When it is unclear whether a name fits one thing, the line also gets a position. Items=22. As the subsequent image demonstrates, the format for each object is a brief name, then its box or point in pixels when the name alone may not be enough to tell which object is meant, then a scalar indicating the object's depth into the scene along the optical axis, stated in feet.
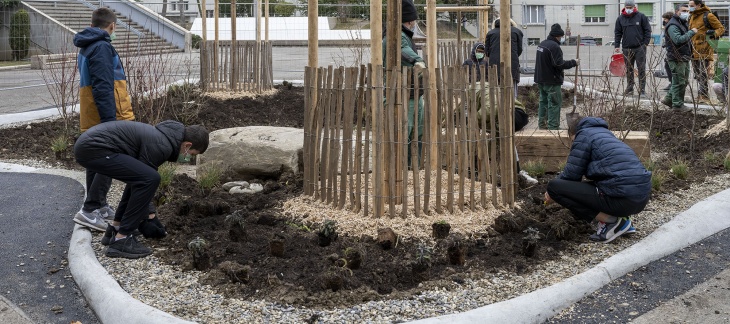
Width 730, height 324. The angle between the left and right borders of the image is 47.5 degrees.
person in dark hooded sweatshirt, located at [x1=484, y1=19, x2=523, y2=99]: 36.24
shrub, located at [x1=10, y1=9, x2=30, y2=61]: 89.04
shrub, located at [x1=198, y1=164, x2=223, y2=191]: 25.67
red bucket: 37.71
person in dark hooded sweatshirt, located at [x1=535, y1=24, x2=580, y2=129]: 36.96
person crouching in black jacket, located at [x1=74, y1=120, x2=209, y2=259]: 18.92
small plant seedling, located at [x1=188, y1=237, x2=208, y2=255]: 17.97
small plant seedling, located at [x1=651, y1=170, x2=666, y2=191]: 24.39
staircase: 93.40
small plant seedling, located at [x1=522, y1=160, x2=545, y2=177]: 27.02
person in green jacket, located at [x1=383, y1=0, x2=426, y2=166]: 23.40
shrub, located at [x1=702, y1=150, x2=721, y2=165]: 28.81
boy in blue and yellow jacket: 21.27
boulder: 27.25
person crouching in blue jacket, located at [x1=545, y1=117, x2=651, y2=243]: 19.69
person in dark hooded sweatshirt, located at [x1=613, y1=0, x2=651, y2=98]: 47.06
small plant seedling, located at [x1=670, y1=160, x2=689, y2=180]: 26.30
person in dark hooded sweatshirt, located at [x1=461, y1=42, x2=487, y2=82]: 34.99
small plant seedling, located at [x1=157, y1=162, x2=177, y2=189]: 25.34
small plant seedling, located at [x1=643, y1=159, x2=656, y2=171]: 26.15
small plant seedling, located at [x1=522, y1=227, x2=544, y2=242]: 18.49
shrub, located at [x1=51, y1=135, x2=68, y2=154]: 31.78
